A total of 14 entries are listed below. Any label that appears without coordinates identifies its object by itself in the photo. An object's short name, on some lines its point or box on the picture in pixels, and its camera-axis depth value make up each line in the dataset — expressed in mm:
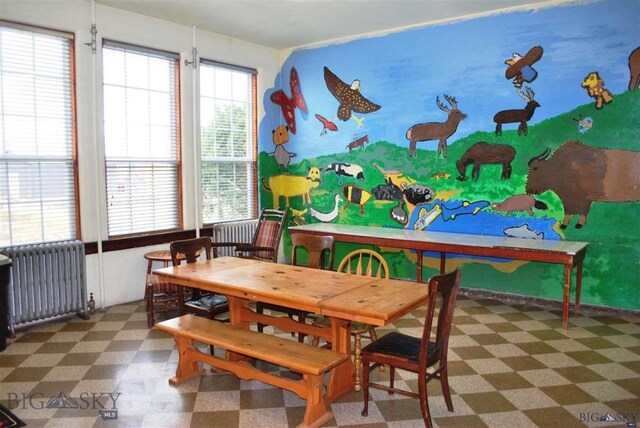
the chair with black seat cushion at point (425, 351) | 2834
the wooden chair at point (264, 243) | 5504
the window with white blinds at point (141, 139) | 5492
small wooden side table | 5309
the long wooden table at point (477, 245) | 4750
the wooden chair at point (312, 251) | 4204
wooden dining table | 2996
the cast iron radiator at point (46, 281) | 4613
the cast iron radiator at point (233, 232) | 6504
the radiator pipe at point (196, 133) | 6160
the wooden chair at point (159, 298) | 4812
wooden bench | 2990
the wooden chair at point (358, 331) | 3423
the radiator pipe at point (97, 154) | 5168
